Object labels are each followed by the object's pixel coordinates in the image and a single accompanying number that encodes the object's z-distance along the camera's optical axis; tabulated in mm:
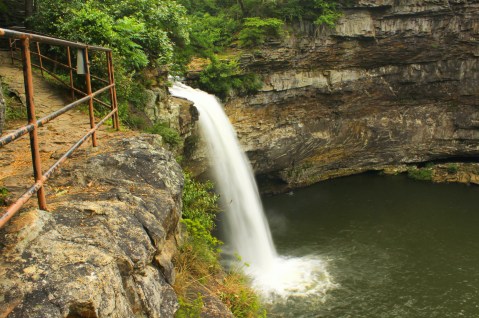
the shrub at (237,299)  6191
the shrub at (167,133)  9211
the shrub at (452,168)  19953
